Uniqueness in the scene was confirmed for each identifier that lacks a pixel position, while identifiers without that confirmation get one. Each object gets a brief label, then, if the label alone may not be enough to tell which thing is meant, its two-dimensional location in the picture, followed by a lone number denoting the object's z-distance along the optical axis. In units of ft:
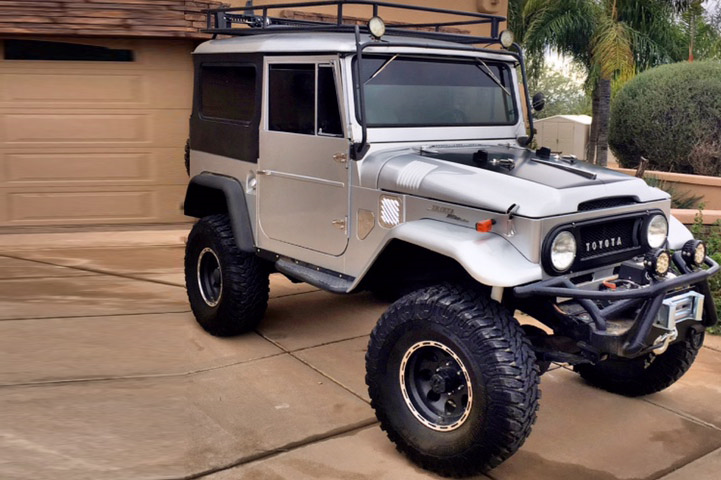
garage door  31.12
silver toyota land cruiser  13.20
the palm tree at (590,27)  68.95
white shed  67.87
